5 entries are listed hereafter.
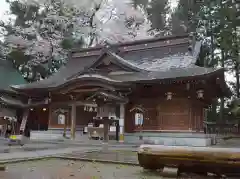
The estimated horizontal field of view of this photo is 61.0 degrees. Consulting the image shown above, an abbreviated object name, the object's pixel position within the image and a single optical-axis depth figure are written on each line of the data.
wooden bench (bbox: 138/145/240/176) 3.87
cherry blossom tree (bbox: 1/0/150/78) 24.93
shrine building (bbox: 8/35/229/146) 12.79
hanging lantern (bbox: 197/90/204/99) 12.83
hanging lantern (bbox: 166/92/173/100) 13.06
